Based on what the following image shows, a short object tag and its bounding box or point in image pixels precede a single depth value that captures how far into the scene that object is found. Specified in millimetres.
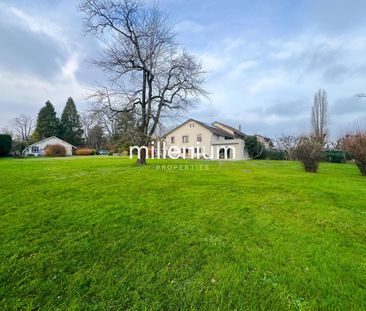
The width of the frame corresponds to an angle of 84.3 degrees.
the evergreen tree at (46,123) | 47250
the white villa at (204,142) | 33812
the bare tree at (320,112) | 35719
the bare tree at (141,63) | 13953
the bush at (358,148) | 12587
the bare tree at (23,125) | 53531
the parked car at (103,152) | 48731
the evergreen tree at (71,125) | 49969
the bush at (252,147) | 35875
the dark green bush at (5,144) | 27672
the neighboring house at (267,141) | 46519
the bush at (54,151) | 36688
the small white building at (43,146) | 40884
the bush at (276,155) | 35044
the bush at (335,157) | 29361
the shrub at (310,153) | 13727
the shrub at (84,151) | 42059
